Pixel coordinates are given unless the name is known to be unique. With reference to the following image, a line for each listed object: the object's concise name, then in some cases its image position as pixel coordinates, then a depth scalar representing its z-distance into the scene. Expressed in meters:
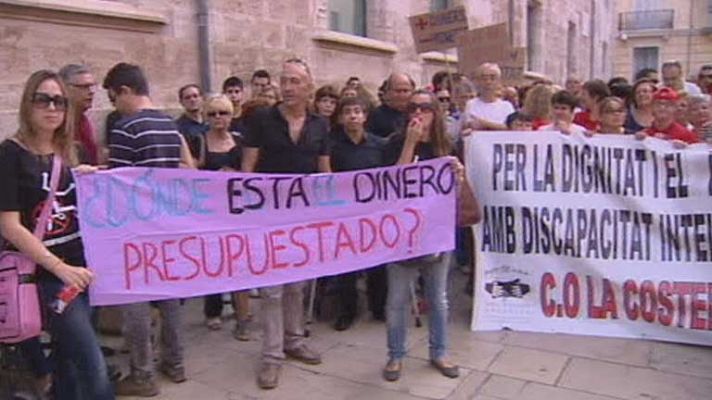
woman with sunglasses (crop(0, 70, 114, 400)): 2.96
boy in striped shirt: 3.84
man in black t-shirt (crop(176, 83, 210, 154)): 5.12
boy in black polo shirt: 4.76
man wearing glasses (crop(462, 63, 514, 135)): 6.16
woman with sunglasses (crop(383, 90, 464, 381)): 4.20
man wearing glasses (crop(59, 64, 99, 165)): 4.23
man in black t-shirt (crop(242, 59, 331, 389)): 4.17
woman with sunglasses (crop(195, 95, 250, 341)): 4.87
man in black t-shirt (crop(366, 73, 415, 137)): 5.51
